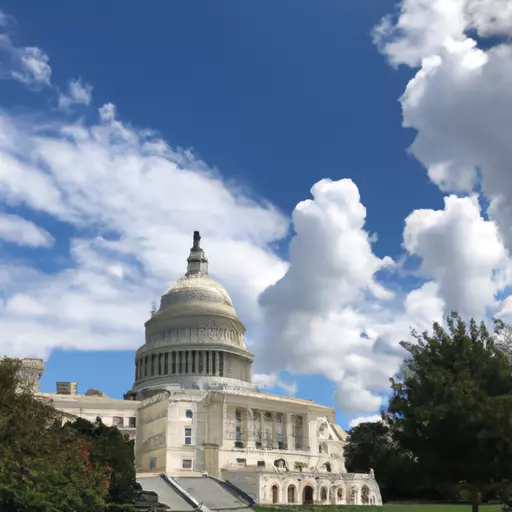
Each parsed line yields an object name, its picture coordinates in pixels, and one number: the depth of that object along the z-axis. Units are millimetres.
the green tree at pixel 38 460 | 32719
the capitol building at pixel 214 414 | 81812
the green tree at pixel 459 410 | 37219
